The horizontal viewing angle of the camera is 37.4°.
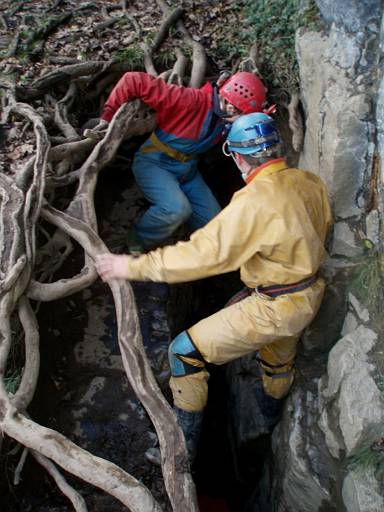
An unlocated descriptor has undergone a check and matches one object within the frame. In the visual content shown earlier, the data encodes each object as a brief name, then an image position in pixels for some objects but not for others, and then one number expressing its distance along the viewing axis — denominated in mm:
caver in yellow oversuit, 3461
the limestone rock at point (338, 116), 4004
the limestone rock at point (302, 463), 4375
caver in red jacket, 5004
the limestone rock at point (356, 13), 3869
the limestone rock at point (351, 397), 3756
